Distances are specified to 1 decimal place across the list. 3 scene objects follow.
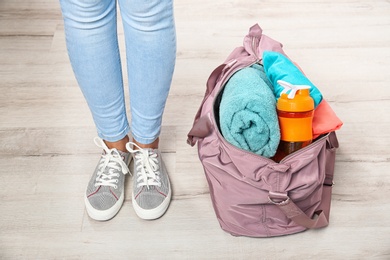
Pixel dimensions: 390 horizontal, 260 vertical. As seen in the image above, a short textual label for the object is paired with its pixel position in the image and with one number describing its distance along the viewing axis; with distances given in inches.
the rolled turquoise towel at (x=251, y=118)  31.5
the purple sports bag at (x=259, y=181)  32.3
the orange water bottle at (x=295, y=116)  32.1
